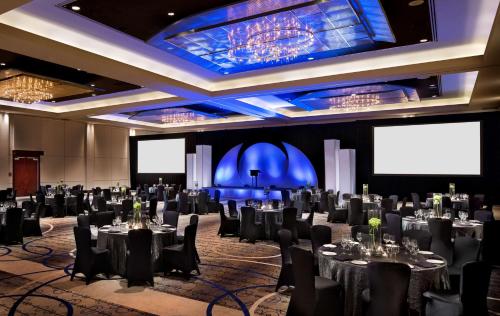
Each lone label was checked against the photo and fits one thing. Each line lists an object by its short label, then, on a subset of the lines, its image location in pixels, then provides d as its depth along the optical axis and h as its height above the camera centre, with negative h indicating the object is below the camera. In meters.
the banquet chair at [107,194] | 12.27 -0.98
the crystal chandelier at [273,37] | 6.52 +2.22
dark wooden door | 15.66 -0.48
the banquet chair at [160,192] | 15.11 -1.12
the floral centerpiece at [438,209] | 6.82 -0.81
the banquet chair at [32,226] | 8.29 -1.33
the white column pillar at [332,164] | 14.93 -0.07
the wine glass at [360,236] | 4.21 -0.80
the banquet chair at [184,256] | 5.37 -1.28
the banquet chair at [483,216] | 6.84 -0.94
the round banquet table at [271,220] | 8.17 -1.21
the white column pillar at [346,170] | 14.25 -0.30
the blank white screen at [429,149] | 13.16 +0.46
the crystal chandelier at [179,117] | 15.36 +1.86
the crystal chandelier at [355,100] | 11.91 +1.96
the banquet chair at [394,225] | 6.11 -1.00
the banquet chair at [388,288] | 3.12 -1.01
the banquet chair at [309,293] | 3.49 -1.19
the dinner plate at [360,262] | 3.76 -0.96
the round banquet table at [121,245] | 5.43 -1.16
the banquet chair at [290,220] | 7.45 -1.08
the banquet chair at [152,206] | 9.34 -1.04
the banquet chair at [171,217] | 6.54 -0.92
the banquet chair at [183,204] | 12.38 -1.30
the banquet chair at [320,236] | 4.88 -0.91
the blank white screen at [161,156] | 20.19 +0.35
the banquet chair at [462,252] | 4.69 -1.09
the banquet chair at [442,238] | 5.24 -1.04
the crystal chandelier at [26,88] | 9.47 +1.86
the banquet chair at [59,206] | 11.31 -1.24
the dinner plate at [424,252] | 4.24 -0.98
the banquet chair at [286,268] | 4.65 -1.25
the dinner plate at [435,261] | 3.90 -0.98
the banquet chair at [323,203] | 12.56 -1.29
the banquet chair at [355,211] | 9.84 -1.23
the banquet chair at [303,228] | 8.22 -1.36
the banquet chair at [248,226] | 7.95 -1.28
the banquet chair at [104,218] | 6.77 -0.96
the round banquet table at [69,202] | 11.74 -1.17
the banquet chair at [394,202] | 9.59 -0.96
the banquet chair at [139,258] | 4.97 -1.20
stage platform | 17.27 -1.34
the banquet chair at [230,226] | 8.48 -1.37
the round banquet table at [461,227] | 6.24 -1.05
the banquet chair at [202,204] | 12.65 -1.33
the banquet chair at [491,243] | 5.86 -1.20
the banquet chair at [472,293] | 3.16 -1.07
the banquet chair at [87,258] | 5.14 -1.26
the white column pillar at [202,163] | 17.34 -0.02
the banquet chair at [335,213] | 10.75 -1.38
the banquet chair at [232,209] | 9.13 -1.08
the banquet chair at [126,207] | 9.13 -1.04
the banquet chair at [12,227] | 7.38 -1.22
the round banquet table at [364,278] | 3.60 -1.09
